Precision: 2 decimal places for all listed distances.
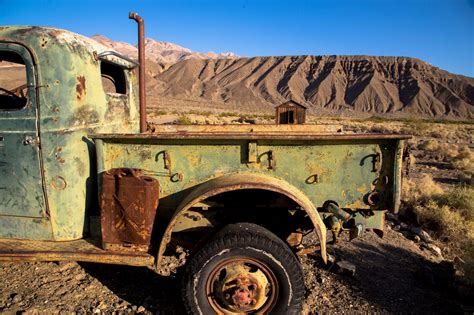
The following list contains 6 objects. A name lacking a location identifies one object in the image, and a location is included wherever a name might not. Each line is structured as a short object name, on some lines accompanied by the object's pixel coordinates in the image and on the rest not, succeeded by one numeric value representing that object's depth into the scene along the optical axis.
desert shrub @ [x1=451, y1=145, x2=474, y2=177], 11.15
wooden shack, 16.34
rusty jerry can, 2.66
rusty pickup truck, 2.58
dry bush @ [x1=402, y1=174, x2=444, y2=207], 6.60
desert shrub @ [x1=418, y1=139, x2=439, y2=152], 15.34
